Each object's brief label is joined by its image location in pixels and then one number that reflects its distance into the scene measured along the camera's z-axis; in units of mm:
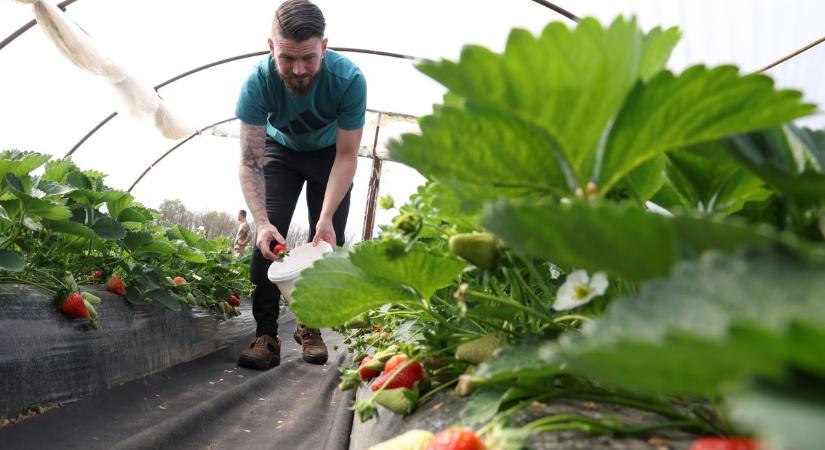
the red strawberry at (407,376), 790
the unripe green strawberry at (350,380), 857
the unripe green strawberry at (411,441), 565
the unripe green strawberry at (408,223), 614
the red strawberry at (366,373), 1038
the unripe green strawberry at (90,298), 1948
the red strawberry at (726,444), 341
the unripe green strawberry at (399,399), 748
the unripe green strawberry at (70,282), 1869
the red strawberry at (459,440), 452
